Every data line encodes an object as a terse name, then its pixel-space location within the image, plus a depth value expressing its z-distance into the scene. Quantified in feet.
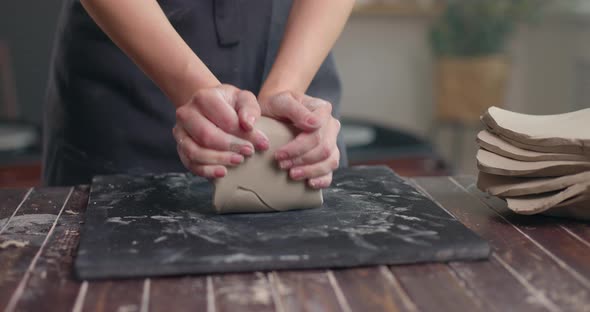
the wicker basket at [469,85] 10.69
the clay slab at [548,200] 2.79
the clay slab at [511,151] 2.85
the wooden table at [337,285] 2.08
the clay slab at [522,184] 2.82
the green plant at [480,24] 10.59
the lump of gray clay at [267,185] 2.87
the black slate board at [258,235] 2.31
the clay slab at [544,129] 2.84
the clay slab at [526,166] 2.83
